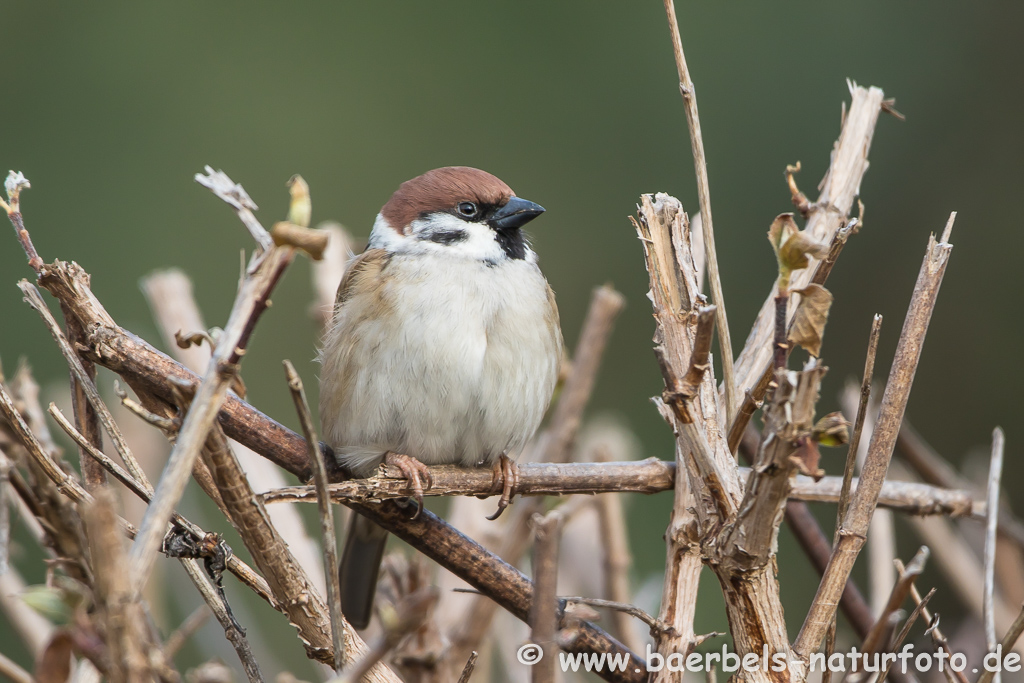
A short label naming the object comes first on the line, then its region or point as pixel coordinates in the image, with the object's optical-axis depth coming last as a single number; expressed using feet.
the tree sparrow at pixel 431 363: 12.67
